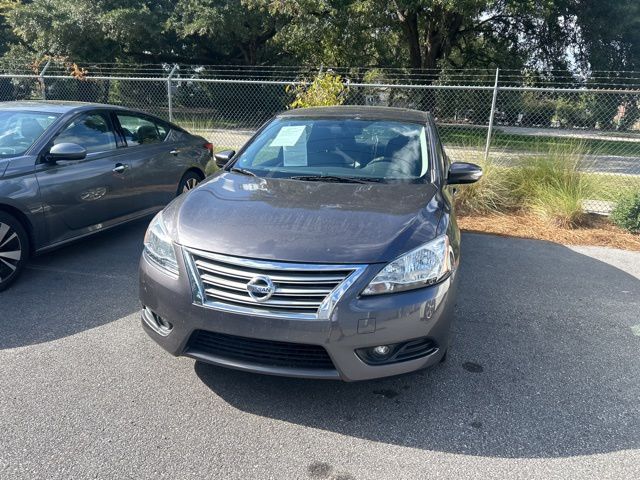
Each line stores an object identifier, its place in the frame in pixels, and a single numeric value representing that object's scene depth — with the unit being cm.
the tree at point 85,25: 1984
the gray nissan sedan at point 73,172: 424
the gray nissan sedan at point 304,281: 247
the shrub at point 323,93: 877
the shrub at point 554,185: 679
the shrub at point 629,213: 652
